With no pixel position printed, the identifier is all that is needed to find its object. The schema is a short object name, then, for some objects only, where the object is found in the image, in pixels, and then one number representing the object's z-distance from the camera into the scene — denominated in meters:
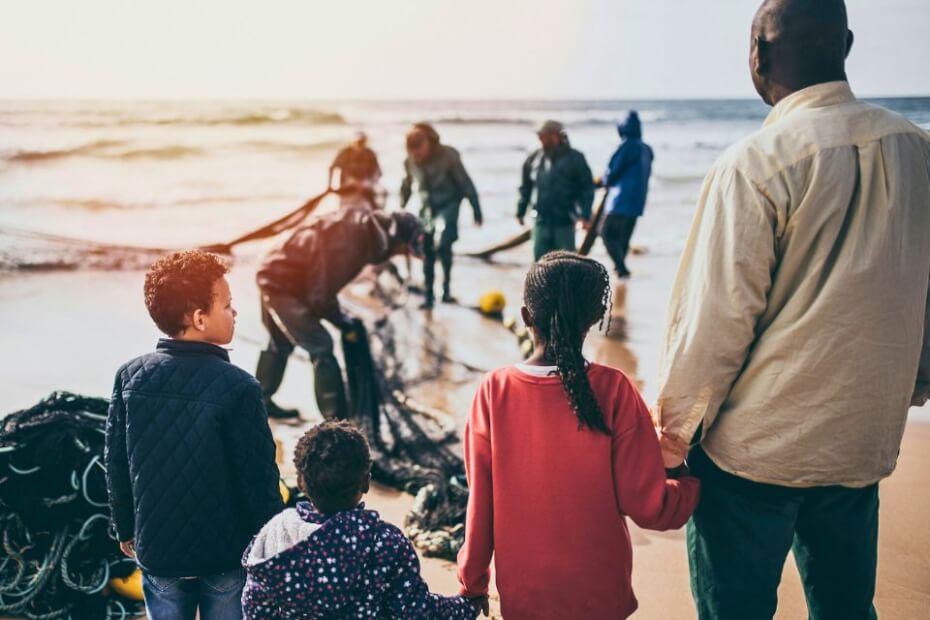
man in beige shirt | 1.85
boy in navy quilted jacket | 2.15
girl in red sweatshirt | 1.99
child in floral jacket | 1.82
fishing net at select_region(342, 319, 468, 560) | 3.70
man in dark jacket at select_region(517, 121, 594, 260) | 7.97
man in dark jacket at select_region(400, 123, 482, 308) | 8.30
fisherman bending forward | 4.63
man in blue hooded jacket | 9.23
